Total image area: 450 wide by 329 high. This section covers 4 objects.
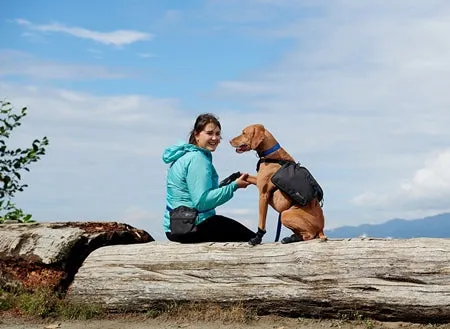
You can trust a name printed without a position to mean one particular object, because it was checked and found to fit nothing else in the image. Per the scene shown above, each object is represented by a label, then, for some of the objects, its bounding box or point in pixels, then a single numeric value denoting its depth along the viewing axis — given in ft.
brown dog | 29.55
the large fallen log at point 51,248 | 34.86
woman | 31.60
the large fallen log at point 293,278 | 28.45
